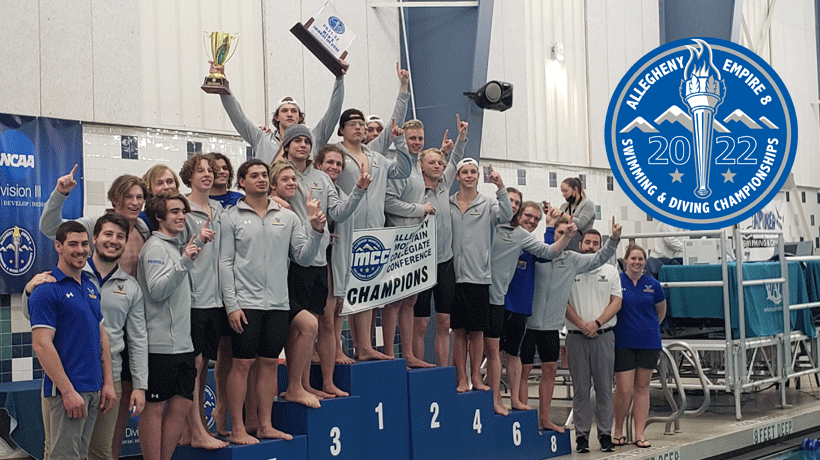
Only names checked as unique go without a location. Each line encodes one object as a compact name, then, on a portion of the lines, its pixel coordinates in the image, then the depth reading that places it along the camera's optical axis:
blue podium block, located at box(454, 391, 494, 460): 6.51
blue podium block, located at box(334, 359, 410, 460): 5.84
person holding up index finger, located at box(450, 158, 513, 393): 6.57
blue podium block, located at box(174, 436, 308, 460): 4.90
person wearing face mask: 7.59
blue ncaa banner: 6.80
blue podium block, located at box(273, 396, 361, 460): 5.39
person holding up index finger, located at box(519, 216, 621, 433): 7.02
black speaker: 9.21
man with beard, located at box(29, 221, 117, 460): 4.27
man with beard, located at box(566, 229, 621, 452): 7.17
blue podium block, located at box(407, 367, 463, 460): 6.21
